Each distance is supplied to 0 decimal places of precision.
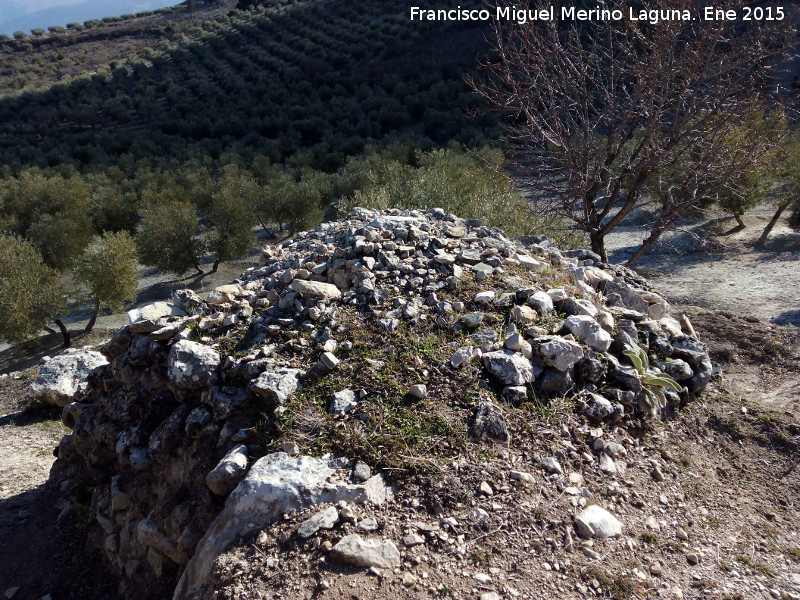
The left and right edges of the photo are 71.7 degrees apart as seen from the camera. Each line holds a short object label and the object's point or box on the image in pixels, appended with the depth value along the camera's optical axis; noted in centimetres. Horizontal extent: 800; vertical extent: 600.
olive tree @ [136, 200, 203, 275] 1995
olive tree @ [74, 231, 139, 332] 1622
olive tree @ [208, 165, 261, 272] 2064
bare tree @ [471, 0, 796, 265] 771
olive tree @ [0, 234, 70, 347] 1453
